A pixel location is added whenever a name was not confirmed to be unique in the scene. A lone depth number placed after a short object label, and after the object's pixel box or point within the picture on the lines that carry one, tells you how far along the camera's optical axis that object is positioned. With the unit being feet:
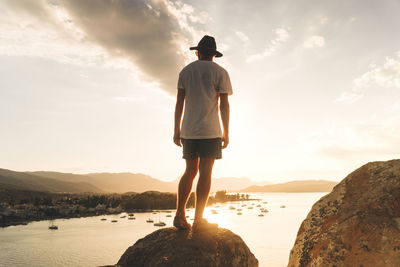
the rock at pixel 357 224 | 9.46
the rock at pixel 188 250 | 15.96
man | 16.66
